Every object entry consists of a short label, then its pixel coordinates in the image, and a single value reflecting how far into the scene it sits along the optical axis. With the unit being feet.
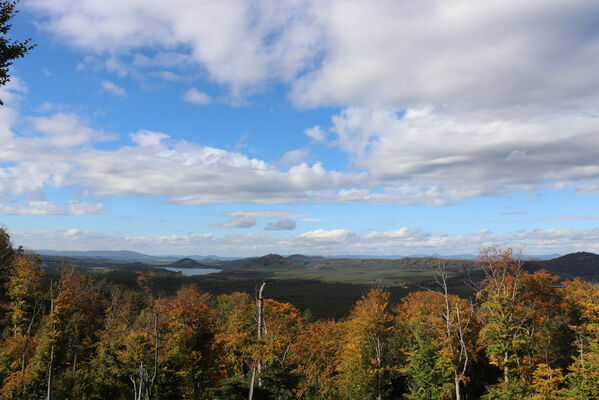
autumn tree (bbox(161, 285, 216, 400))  111.55
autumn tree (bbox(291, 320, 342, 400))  140.77
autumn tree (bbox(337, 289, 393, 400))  150.10
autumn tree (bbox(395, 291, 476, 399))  132.87
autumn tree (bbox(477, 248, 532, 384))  117.60
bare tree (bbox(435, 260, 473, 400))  96.11
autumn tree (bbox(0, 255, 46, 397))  121.80
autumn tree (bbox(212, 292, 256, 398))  102.84
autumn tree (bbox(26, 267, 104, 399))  122.31
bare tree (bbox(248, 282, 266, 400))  96.96
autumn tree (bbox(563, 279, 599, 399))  113.19
